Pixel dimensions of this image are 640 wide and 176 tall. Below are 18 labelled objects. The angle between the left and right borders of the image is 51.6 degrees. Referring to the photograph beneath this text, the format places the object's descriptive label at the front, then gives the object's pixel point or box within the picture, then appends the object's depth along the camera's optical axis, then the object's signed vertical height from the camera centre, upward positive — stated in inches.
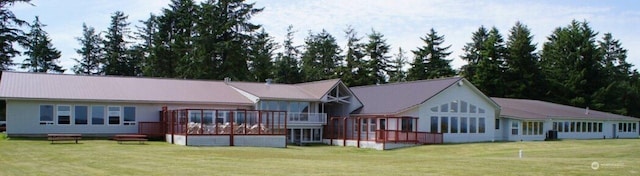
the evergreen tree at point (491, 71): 2778.1 +59.6
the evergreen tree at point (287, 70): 2938.0 +56.7
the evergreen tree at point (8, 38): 2095.2 +138.2
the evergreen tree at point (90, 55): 2822.3 +112.7
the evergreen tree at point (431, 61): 2906.0 +103.8
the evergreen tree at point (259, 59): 2532.0 +91.1
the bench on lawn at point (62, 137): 1310.2 -112.6
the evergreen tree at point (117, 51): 2748.5 +128.5
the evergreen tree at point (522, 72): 2810.0 +58.8
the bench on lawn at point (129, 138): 1358.3 -117.0
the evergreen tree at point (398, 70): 3010.8 +64.7
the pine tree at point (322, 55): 3073.3 +133.8
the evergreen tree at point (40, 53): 2704.2 +113.4
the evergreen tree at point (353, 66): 2837.1 +78.9
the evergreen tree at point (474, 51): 2994.6 +156.3
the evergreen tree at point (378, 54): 2935.5 +133.6
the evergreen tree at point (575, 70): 2869.1 +70.0
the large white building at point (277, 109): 1462.8 -72.0
